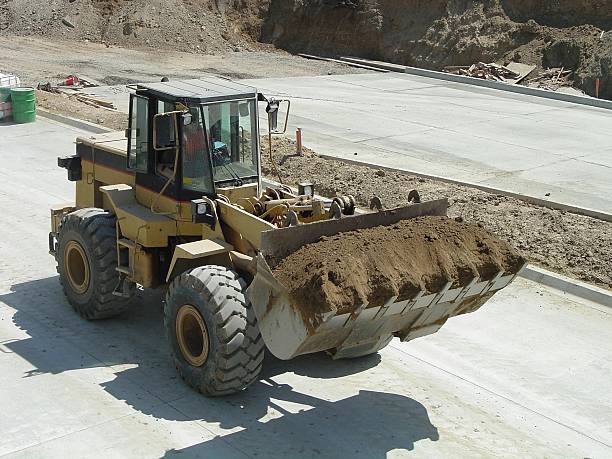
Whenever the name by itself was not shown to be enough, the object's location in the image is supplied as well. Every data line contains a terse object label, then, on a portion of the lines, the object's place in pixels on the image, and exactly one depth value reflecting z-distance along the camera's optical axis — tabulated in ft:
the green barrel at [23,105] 66.49
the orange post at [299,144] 59.62
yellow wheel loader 25.63
